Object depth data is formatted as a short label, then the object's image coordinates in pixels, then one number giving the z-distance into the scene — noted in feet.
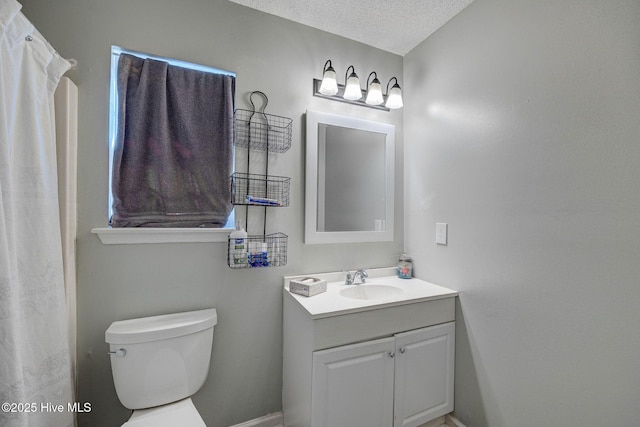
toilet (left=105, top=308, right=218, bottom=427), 3.66
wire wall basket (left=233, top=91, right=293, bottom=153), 4.83
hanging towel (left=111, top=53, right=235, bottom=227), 4.13
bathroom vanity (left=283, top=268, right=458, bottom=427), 3.93
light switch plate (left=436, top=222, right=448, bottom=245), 5.31
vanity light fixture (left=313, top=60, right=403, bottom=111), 5.23
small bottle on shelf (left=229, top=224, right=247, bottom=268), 4.41
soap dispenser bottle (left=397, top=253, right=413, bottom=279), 5.93
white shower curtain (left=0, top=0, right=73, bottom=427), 2.58
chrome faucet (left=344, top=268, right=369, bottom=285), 5.42
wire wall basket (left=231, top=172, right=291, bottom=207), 4.62
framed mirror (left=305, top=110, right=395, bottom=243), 5.34
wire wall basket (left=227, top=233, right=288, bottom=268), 4.42
